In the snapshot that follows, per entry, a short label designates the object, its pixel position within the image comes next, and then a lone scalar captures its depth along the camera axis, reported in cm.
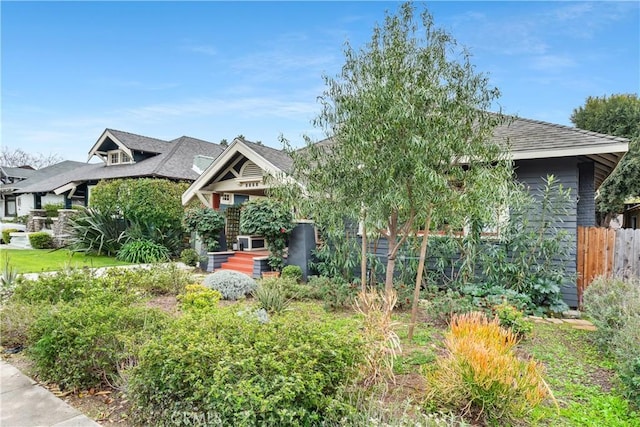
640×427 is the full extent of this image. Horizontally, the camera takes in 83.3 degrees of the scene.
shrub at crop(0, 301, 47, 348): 493
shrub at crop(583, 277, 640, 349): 470
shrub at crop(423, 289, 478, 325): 609
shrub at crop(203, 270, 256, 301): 802
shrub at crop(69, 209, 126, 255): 1483
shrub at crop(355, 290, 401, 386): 338
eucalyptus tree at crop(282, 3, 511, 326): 459
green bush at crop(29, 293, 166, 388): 367
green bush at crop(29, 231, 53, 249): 1780
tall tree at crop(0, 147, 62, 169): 4775
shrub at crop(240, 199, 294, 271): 992
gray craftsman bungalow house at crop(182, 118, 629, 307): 744
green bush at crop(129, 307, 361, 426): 251
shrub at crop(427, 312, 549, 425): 297
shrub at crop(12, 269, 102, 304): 553
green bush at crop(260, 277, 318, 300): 796
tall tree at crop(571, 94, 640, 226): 2100
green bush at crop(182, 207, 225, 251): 1204
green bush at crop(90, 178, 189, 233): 1519
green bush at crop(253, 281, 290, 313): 646
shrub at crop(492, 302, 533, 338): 522
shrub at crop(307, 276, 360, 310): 720
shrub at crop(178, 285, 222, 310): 554
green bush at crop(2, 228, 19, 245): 2058
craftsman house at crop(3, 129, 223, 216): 1895
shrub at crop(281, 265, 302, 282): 947
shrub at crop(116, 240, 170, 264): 1380
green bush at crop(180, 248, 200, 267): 1305
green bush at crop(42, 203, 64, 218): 2550
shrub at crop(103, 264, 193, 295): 805
